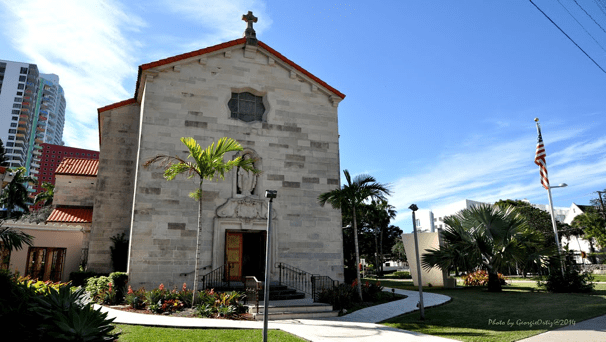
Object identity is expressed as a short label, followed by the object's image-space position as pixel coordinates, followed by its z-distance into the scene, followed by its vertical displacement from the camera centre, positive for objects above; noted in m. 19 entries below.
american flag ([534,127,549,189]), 21.53 +5.37
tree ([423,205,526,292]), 17.00 +0.78
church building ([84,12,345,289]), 15.86 +4.32
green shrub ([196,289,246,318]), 11.74 -1.35
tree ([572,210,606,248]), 42.81 +3.66
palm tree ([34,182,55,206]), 45.90 +8.46
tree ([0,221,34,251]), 9.38 +0.64
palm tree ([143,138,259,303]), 13.21 +3.40
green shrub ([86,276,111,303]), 14.50 -0.91
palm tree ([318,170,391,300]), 14.63 +2.52
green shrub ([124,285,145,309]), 13.01 -1.23
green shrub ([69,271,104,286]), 16.37 -0.60
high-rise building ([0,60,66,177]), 109.06 +44.69
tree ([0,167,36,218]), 42.66 +8.00
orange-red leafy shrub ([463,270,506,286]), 21.31 -1.15
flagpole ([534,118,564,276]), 20.41 +3.81
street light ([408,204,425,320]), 11.33 +0.74
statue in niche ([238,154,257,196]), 17.41 +3.56
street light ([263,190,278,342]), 8.04 -0.31
